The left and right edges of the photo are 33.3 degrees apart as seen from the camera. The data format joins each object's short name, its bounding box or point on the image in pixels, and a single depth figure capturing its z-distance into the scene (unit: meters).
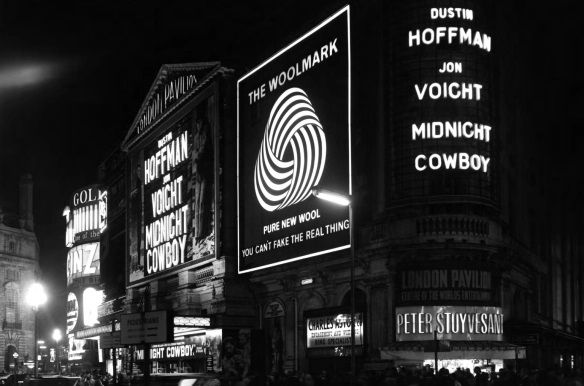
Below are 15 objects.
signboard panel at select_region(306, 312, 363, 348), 43.75
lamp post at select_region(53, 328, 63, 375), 110.79
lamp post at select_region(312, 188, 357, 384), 30.17
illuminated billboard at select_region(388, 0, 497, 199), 40.69
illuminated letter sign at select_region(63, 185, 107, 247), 105.47
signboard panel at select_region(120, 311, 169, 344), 27.89
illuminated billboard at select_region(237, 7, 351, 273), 44.54
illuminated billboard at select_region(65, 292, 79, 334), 105.81
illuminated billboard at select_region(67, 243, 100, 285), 107.50
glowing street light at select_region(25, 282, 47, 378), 58.69
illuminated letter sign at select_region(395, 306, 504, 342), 40.12
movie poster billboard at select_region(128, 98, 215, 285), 58.16
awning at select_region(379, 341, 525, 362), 39.88
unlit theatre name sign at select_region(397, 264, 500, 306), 40.44
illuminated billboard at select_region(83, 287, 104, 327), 103.19
